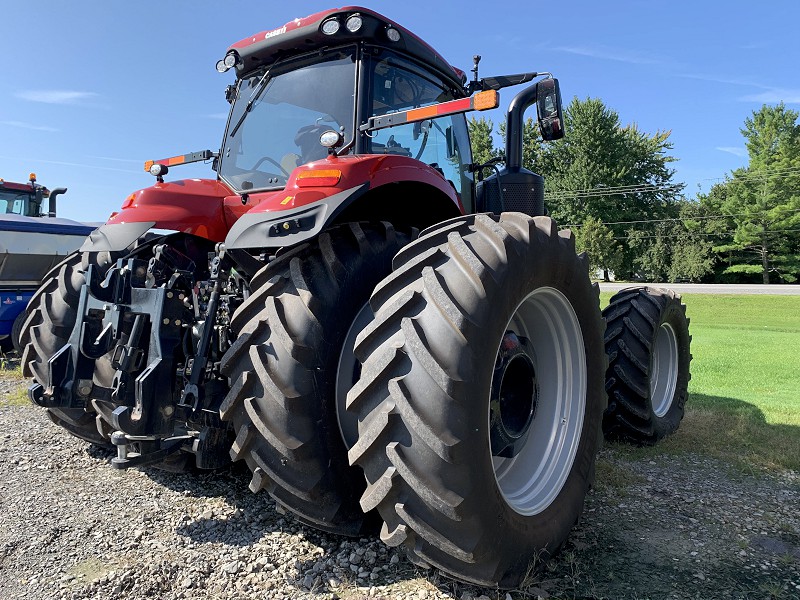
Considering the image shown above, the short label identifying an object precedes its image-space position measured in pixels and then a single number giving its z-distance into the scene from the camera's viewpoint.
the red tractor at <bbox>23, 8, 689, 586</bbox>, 1.85
